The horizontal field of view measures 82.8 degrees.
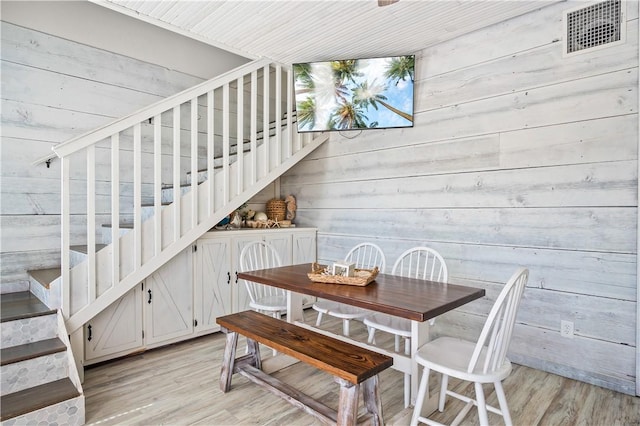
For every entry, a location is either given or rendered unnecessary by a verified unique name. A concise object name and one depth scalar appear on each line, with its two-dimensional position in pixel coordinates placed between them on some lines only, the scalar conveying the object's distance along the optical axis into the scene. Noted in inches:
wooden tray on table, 91.1
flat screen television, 135.0
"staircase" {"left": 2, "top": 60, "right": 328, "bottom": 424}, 95.0
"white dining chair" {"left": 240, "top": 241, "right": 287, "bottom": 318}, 109.9
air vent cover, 95.4
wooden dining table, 72.3
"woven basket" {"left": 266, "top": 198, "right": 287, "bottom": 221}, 178.2
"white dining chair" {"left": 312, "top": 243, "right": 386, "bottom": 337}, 102.7
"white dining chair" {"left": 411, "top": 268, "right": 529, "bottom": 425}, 63.7
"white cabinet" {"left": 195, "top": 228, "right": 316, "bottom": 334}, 131.3
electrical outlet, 102.7
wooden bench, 67.4
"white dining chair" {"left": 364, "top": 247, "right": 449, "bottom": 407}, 84.3
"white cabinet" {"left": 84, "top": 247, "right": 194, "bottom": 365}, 107.7
